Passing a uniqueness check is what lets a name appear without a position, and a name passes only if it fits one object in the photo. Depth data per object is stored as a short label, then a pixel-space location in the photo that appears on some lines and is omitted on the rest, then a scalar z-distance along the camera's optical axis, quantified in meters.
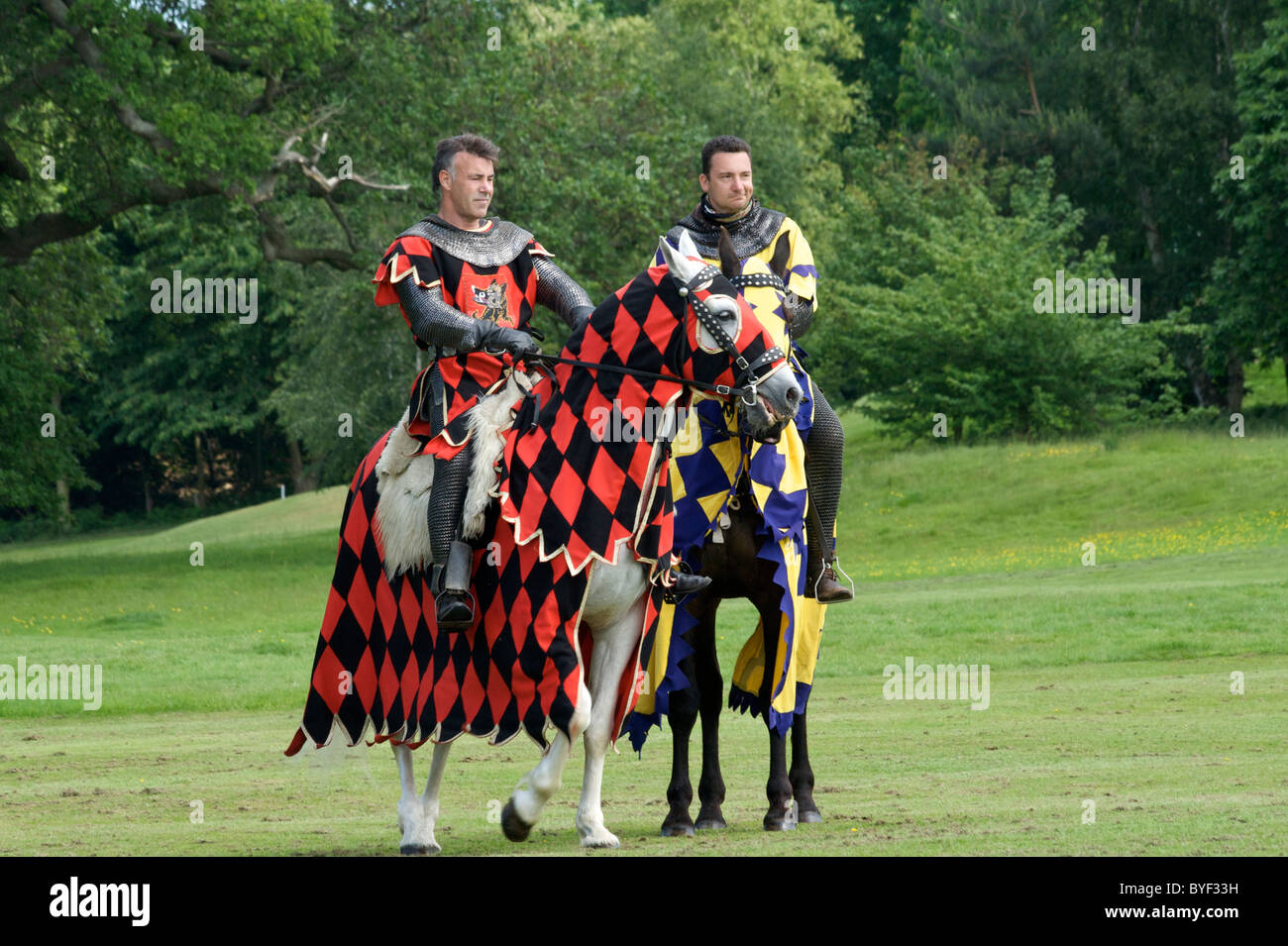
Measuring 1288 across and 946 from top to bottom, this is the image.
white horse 13.66
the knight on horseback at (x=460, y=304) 14.87
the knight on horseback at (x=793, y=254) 16.98
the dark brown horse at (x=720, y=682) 16.23
